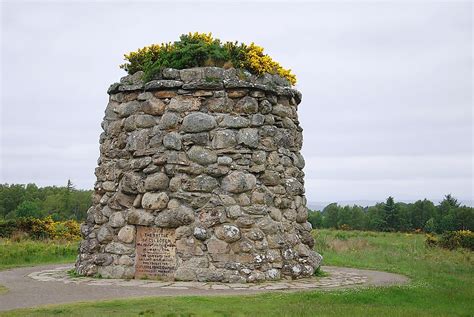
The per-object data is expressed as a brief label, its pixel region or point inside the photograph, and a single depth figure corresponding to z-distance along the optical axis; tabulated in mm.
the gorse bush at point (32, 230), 21953
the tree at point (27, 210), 31828
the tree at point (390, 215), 39188
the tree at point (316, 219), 42528
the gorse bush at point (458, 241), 23827
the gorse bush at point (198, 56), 12453
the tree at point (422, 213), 40312
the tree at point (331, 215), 42719
